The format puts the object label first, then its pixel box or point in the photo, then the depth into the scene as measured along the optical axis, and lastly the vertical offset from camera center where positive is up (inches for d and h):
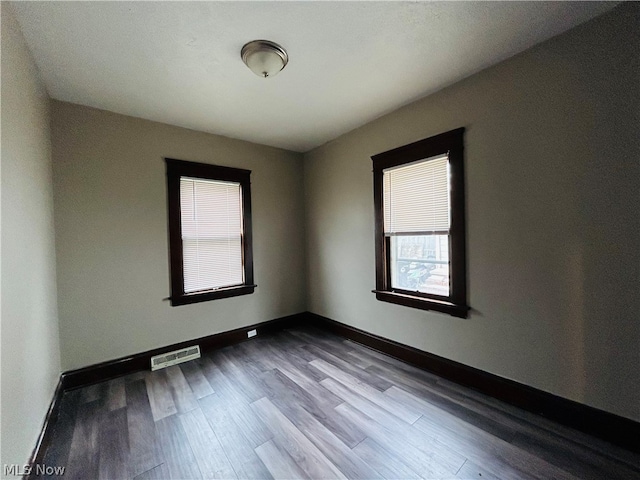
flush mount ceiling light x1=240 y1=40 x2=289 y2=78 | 67.2 +50.4
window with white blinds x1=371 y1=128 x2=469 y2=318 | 88.5 +3.3
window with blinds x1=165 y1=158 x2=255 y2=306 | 113.3 +3.1
